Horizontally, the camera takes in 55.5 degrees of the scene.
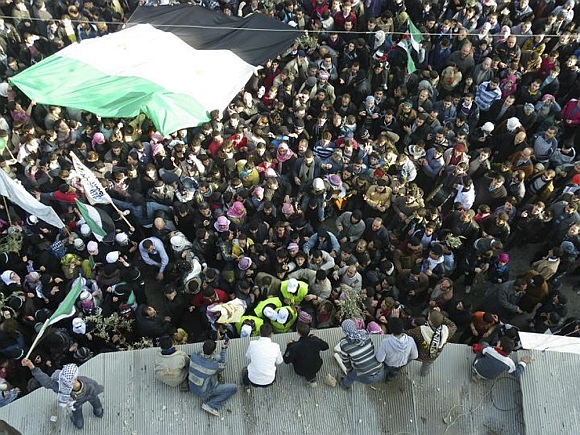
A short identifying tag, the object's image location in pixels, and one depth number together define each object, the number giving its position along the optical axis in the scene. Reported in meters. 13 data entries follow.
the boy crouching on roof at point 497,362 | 6.59
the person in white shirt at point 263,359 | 6.38
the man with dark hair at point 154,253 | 8.25
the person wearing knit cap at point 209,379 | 6.39
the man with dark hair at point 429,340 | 6.49
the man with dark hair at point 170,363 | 6.43
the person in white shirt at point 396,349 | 6.26
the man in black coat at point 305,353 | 6.55
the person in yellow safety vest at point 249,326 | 7.41
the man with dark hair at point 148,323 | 7.54
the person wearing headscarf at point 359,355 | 6.32
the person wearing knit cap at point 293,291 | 7.74
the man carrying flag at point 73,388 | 6.02
